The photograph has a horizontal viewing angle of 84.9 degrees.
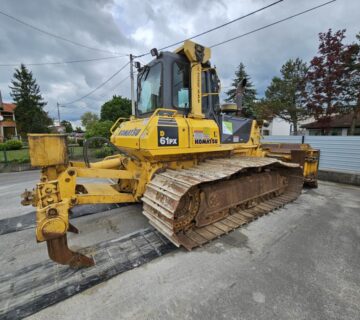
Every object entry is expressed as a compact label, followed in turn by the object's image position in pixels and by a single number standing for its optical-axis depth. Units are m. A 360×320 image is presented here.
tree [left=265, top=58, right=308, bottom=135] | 20.40
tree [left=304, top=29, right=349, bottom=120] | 12.82
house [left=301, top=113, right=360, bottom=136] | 19.45
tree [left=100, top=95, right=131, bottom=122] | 37.09
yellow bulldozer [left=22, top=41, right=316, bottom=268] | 2.39
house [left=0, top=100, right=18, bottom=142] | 34.44
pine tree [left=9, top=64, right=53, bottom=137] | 30.27
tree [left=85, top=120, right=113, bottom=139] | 13.72
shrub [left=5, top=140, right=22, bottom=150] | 14.85
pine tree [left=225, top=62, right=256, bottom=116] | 25.81
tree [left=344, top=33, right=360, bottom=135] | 12.35
